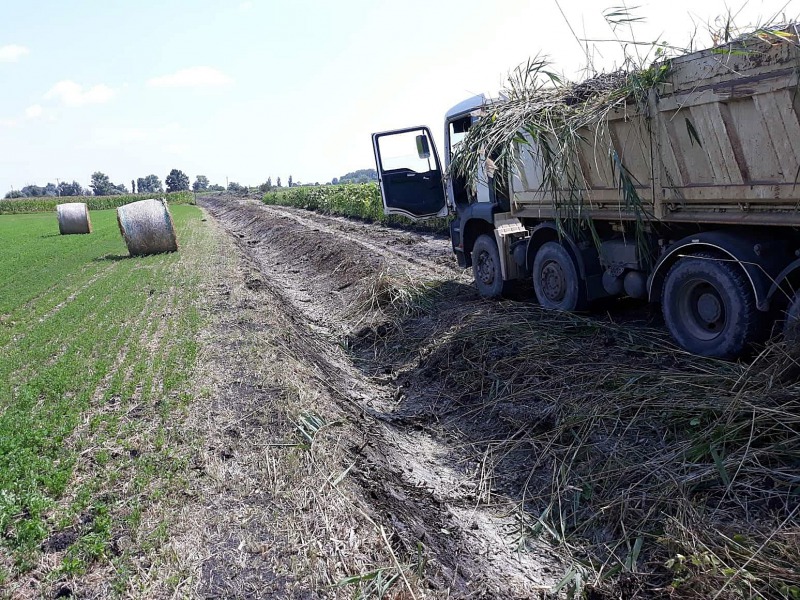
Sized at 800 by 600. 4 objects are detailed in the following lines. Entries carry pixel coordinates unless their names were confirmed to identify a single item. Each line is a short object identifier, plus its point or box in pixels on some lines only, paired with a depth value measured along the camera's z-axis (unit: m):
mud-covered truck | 4.68
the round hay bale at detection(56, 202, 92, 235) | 29.20
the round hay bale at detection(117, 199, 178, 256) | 18.45
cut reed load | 5.47
